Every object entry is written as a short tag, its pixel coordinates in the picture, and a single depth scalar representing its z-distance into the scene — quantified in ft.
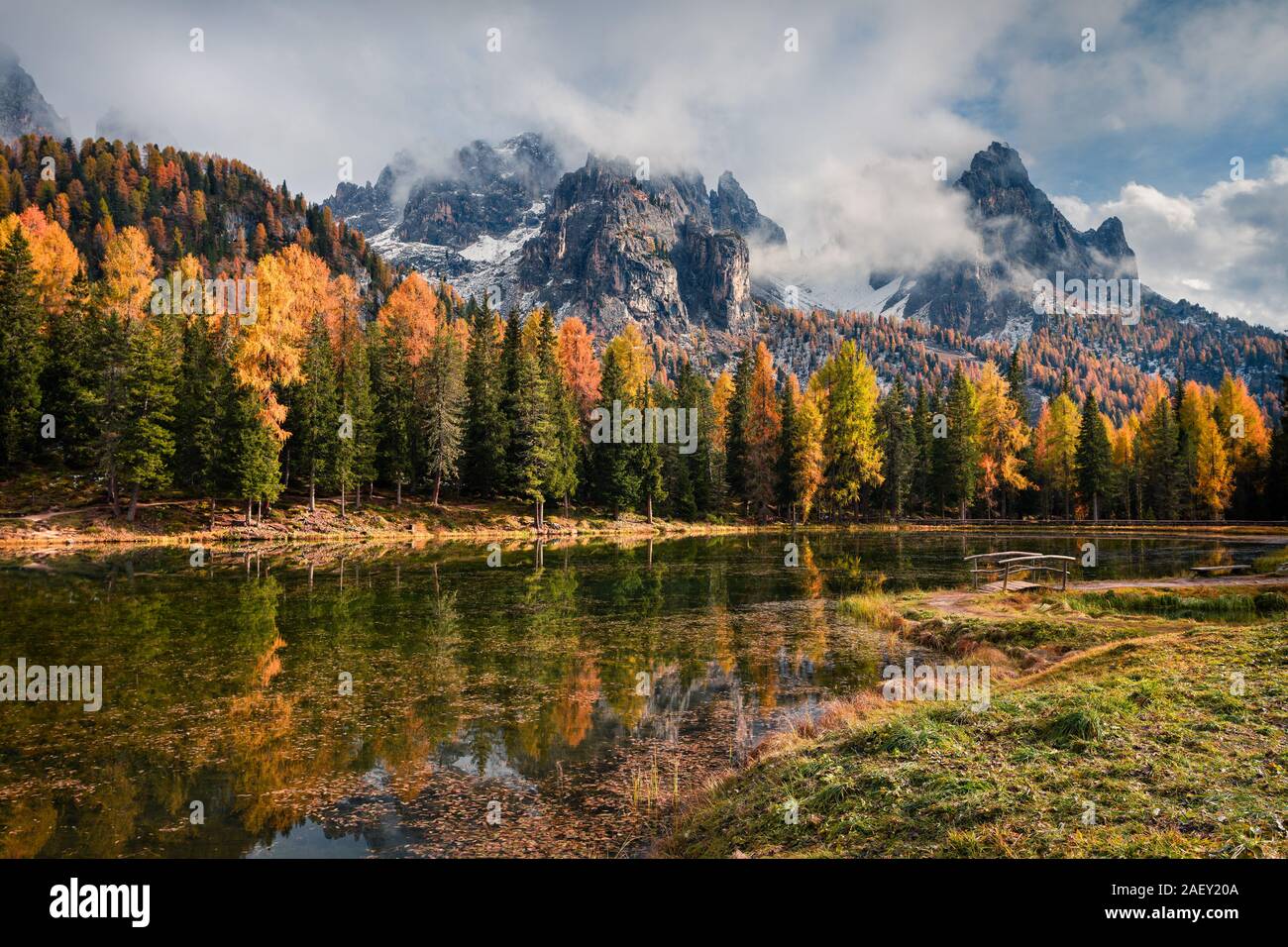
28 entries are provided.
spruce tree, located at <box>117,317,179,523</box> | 157.07
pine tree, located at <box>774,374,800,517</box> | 256.32
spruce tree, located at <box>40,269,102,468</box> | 178.70
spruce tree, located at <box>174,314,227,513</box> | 163.84
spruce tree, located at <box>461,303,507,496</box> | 219.61
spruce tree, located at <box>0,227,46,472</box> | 172.24
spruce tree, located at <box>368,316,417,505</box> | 204.95
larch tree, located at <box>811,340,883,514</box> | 252.21
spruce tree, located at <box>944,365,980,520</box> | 267.39
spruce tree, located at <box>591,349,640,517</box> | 232.73
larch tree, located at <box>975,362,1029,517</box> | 269.85
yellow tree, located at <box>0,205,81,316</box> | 200.46
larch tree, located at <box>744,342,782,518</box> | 260.21
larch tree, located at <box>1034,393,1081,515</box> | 278.26
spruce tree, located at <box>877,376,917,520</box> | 272.31
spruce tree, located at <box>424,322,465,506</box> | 203.72
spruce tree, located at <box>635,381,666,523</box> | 236.02
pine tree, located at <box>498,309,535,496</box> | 216.13
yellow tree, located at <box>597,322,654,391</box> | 250.16
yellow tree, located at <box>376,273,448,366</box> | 228.22
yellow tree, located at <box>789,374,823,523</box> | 244.01
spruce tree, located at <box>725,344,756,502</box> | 273.95
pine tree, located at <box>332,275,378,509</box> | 185.26
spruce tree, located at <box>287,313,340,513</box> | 182.09
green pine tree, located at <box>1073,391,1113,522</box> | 265.54
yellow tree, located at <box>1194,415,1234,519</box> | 248.73
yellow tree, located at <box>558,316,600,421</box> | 253.24
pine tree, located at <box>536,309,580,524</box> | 213.46
